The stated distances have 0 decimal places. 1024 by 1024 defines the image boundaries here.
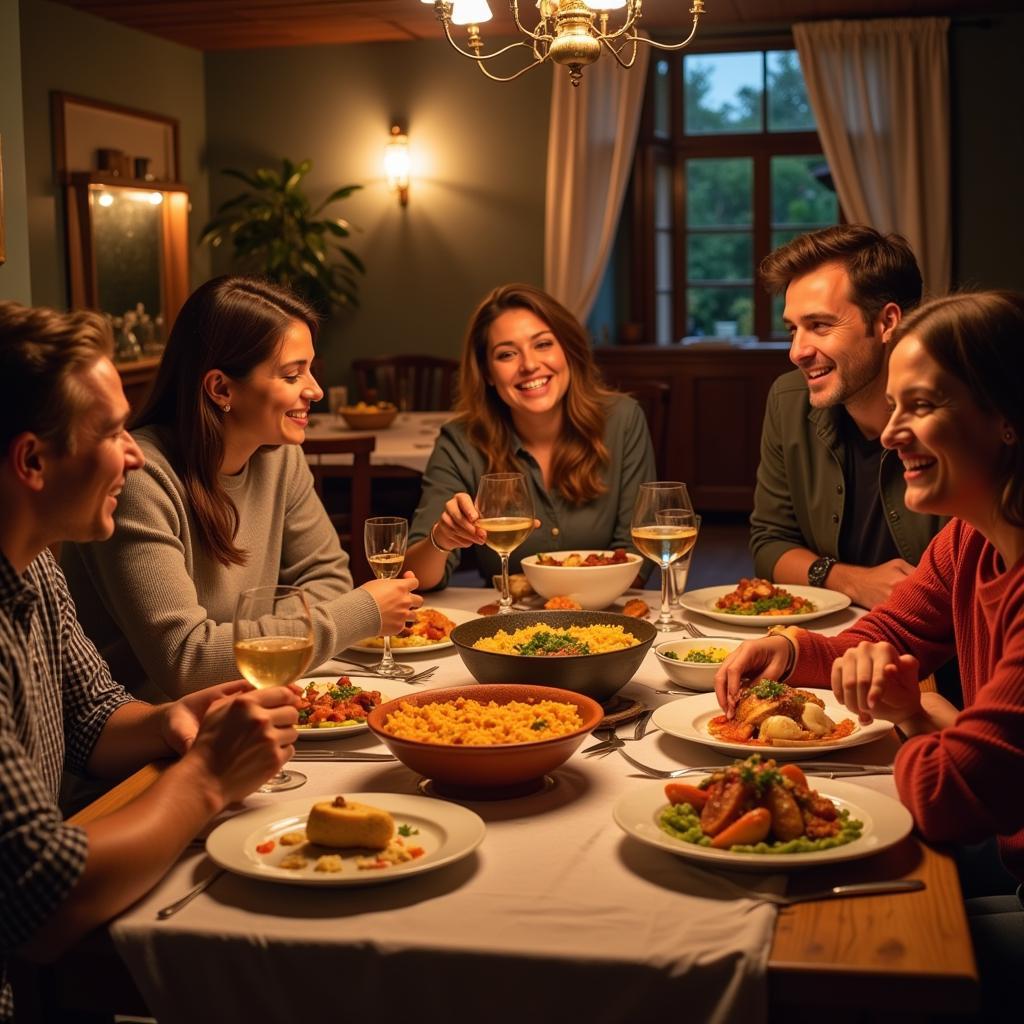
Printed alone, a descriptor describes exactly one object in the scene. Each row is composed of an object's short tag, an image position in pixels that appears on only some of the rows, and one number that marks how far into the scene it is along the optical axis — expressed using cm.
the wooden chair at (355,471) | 341
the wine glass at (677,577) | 228
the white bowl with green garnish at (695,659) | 188
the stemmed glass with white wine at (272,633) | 142
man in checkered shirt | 116
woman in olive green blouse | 300
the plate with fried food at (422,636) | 213
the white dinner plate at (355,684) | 169
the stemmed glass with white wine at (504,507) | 225
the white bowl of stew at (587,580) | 235
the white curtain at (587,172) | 761
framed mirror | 671
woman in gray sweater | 195
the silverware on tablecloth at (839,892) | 120
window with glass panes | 789
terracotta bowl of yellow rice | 142
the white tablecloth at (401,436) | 471
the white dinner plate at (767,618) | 226
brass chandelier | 241
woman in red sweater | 132
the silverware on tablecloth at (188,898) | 119
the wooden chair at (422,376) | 706
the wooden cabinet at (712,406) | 761
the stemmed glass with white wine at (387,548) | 204
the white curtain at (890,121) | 729
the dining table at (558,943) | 109
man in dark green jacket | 268
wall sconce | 789
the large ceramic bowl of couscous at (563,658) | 170
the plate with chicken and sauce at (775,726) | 157
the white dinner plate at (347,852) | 122
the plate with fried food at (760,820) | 125
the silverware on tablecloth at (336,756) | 164
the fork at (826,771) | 152
